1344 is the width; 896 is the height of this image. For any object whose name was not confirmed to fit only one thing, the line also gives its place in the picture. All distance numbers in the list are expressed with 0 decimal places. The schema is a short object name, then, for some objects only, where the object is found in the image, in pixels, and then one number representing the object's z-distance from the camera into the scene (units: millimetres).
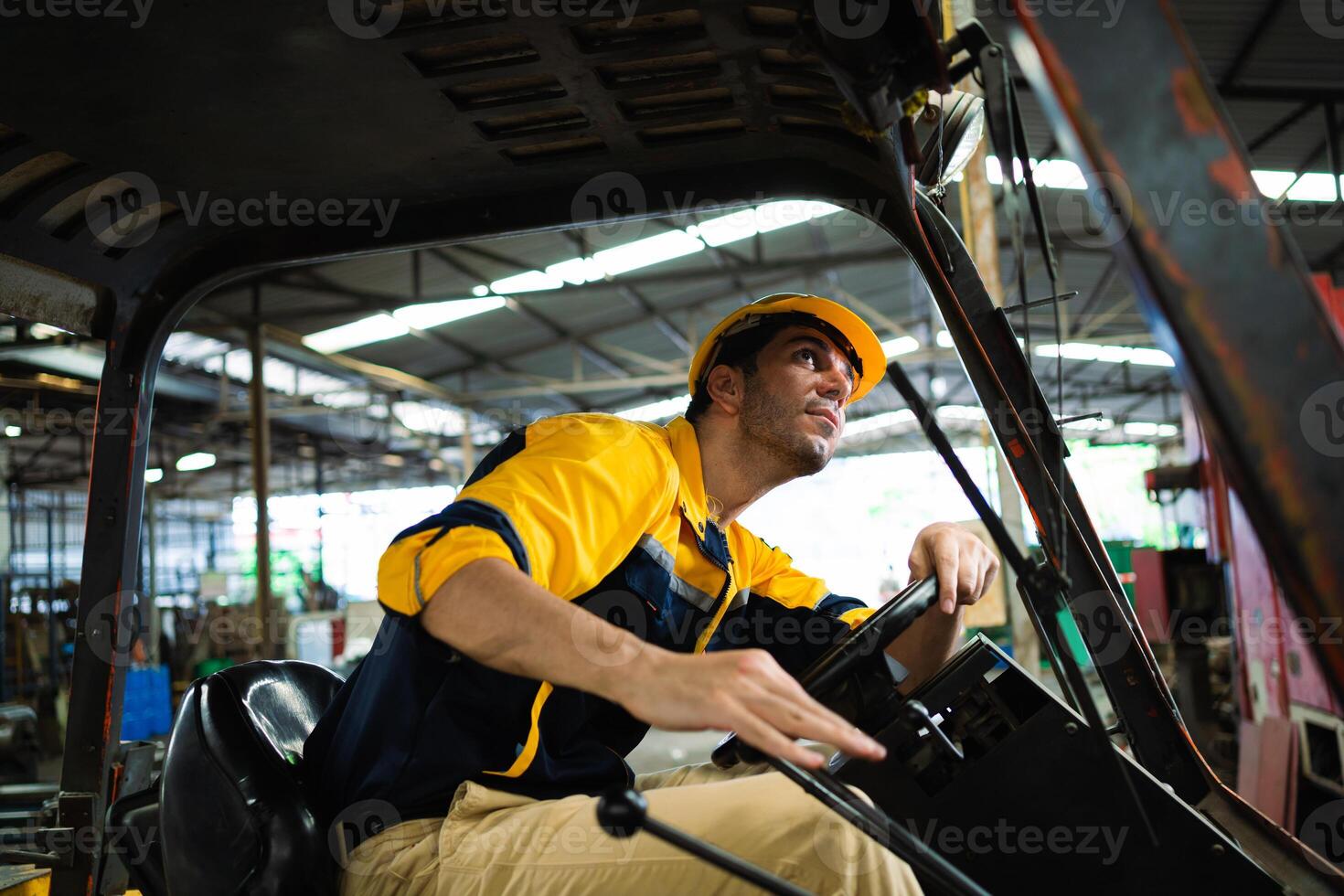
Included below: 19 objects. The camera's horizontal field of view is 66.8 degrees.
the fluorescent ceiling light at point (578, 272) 12703
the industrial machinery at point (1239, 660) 5770
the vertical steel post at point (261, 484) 10359
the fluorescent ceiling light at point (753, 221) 11041
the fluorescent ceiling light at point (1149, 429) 28047
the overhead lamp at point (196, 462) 21141
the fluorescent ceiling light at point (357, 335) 13531
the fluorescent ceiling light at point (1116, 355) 19188
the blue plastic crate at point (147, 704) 10258
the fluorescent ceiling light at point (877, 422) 23605
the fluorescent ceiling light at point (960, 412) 24056
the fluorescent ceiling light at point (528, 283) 12711
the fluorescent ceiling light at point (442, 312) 13258
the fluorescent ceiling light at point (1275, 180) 10461
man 1337
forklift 1549
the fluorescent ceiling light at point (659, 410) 20725
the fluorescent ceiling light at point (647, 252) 12430
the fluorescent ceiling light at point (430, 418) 19344
